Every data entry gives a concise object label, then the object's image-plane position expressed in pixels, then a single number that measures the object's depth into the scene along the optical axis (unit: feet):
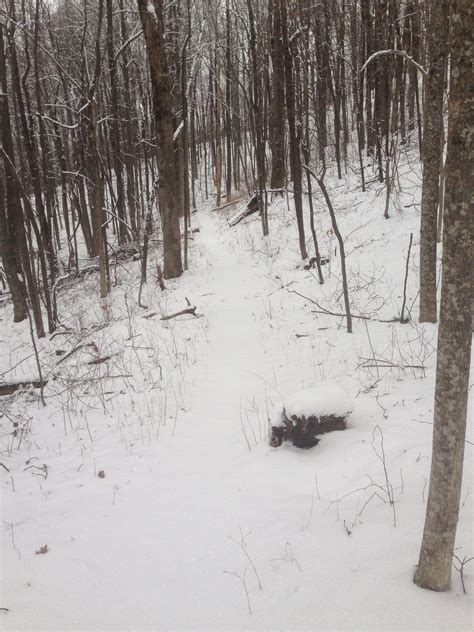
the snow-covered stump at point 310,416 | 11.91
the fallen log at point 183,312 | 26.96
